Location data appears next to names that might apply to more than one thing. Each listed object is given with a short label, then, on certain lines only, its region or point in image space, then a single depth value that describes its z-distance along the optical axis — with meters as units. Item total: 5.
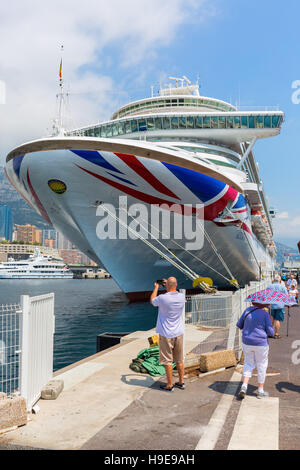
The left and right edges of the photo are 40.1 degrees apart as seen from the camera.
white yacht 105.50
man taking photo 5.86
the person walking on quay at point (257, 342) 5.64
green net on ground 6.86
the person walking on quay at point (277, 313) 10.24
